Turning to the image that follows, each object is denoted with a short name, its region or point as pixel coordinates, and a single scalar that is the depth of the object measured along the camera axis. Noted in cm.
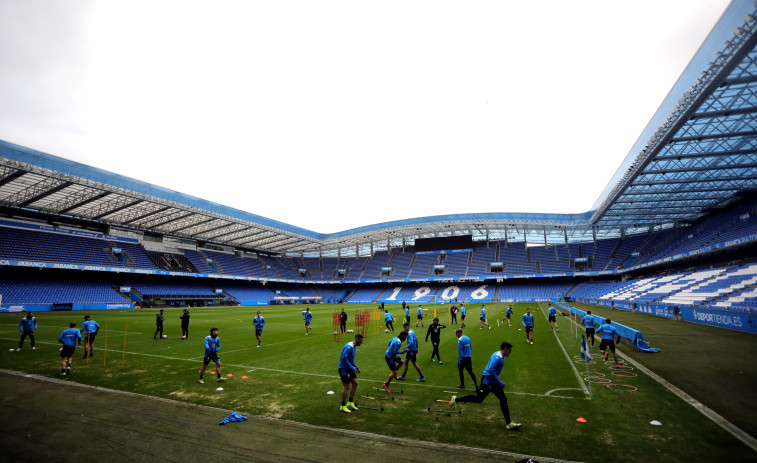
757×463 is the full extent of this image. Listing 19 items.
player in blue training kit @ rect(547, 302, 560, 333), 2293
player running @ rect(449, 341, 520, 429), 715
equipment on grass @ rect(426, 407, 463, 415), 816
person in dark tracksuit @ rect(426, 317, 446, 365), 1358
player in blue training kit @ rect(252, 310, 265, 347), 1770
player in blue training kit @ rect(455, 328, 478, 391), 985
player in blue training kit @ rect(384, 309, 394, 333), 2309
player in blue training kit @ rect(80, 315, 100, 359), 1472
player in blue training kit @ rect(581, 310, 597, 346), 1651
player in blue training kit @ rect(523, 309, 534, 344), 1809
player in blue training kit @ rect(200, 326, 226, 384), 1096
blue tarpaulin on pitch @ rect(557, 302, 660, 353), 1510
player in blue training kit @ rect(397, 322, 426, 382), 1120
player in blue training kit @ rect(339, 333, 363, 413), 831
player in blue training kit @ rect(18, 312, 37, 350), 1563
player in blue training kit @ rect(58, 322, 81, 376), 1159
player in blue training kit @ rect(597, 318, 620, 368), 1298
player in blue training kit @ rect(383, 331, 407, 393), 1004
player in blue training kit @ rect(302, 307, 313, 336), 2288
